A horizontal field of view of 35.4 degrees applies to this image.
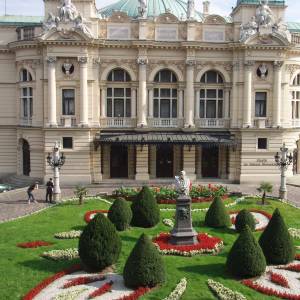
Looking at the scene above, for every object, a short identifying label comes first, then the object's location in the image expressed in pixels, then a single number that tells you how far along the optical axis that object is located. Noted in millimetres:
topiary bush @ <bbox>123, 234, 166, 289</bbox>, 19750
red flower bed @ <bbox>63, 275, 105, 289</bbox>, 20516
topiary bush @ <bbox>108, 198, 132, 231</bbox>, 27906
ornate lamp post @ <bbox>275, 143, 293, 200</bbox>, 38156
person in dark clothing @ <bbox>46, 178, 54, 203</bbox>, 37062
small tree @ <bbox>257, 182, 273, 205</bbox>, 35656
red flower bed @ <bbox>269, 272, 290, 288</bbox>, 20672
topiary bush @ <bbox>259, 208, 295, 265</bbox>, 22469
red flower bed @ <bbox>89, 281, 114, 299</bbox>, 19562
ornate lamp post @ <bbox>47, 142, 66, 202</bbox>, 37250
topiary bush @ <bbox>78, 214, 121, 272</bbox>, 21281
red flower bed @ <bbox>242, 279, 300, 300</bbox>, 19344
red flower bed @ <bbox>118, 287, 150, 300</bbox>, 19058
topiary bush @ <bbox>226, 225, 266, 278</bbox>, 20797
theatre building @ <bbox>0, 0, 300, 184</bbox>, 44906
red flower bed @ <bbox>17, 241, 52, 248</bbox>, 25016
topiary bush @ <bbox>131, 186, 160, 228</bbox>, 28969
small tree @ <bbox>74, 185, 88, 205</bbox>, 35500
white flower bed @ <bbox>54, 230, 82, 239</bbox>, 26891
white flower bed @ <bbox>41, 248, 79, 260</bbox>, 23516
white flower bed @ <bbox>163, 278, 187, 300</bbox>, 19191
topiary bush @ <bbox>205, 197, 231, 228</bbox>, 29141
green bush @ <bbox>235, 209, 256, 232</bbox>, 27781
